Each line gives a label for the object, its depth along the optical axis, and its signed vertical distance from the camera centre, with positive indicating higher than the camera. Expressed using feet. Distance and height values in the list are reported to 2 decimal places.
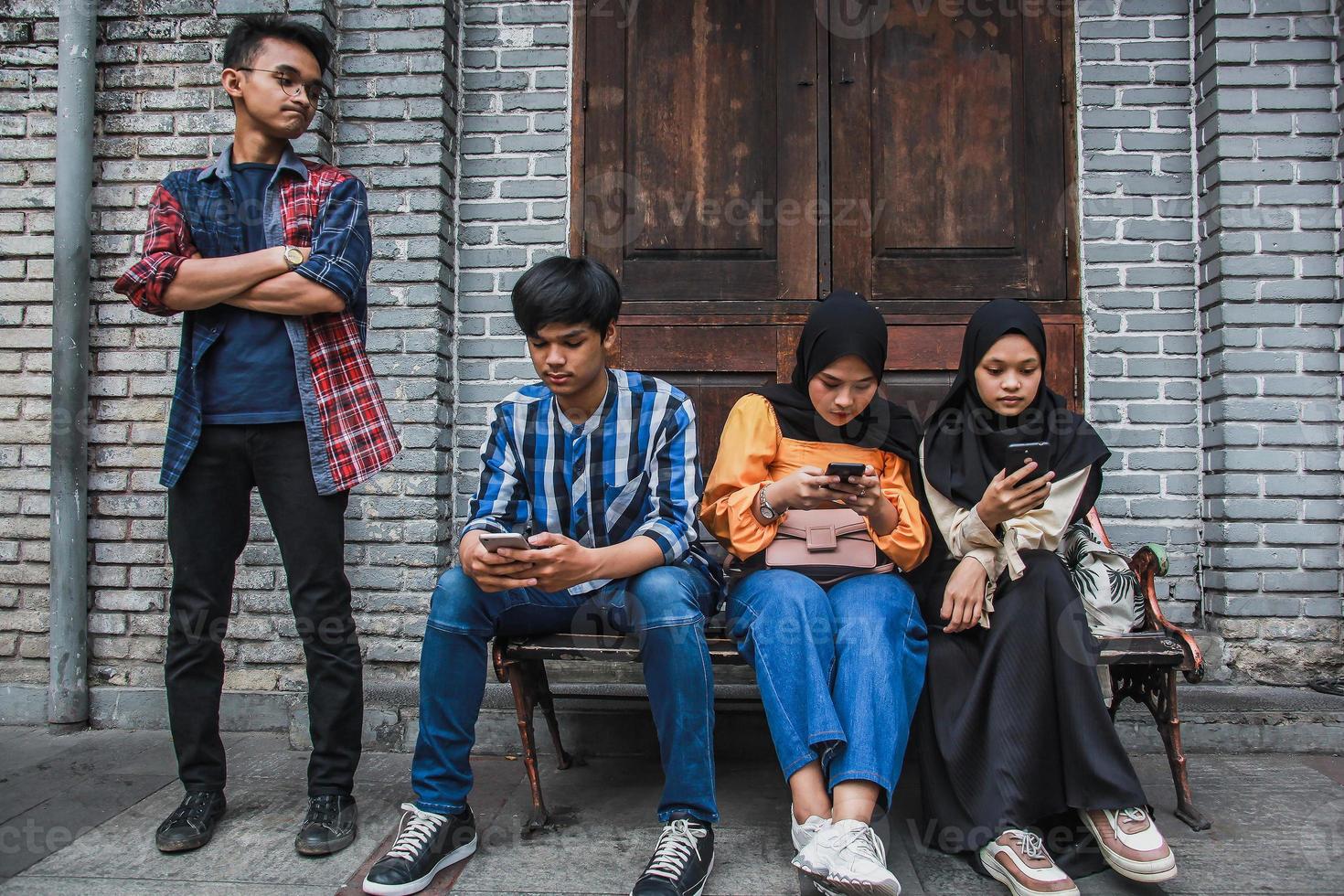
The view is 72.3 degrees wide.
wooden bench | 7.85 -1.62
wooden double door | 11.98 +3.90
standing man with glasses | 7.84 +0.50
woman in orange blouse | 6.87 -1.06
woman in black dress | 7.03 -1.43
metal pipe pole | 11.08 +1.00
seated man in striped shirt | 7.15 -0.72
